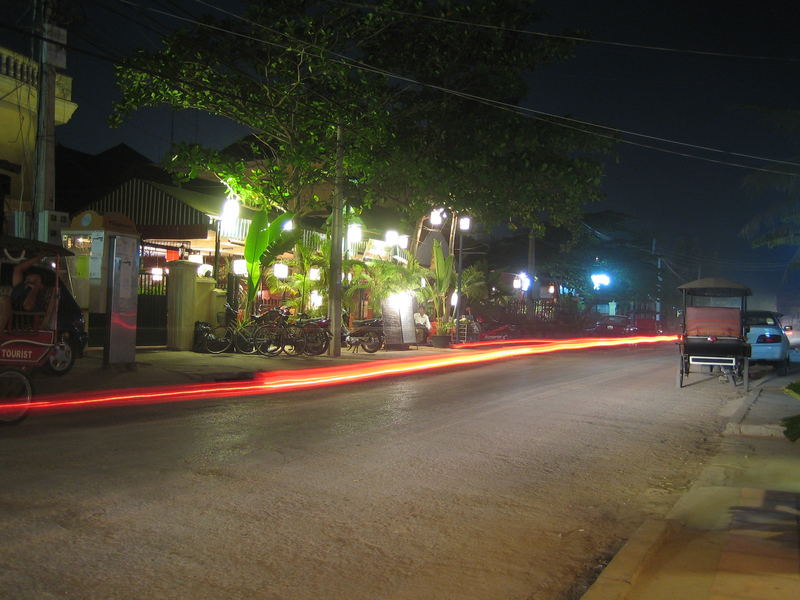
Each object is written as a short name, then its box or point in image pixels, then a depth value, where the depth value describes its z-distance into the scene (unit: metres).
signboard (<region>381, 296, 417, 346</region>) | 24.08
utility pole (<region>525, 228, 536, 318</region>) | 40.59
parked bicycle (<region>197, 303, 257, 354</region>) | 19.91
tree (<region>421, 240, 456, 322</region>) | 28.75
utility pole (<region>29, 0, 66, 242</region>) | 12.81
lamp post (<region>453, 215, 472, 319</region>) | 28.69
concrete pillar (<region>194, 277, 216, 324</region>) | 20.24
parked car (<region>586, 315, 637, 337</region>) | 45.06
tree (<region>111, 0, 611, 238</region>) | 19.38
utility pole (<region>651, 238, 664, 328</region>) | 60.11
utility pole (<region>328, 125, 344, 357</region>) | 21.02
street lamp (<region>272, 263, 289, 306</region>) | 23.56
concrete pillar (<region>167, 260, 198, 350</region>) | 19.70
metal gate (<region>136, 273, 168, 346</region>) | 20.38
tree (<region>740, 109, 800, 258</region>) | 30.56
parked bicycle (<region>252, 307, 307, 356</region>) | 19.98
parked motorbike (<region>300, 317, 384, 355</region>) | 20.66
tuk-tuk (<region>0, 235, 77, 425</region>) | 9.07
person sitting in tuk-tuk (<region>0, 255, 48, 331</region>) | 10.32
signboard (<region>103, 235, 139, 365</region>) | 14.36
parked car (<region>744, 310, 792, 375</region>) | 19.83
